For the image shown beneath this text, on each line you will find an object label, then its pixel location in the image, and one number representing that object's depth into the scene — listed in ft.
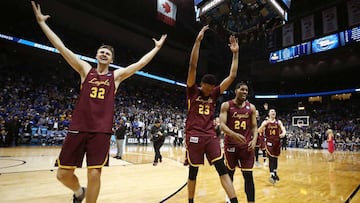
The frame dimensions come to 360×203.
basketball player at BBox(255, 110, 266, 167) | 29.01
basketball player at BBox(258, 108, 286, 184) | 19.44
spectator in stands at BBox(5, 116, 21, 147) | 41.86
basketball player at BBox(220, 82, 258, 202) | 11.71
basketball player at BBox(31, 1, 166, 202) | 7.84
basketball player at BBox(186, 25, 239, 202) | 10.81
